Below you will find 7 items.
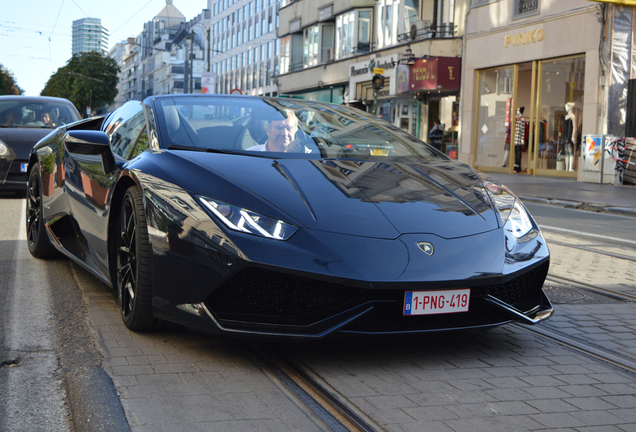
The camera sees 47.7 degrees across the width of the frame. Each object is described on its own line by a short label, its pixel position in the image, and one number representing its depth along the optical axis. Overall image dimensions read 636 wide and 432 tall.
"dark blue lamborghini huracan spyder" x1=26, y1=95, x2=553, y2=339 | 3.04
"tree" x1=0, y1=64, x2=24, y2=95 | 82.50
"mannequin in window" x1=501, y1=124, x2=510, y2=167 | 23.25
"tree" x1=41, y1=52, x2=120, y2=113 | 99.25
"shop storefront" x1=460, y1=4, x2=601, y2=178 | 19.73
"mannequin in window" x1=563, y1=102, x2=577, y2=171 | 20.16
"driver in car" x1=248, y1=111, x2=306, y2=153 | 3.97
